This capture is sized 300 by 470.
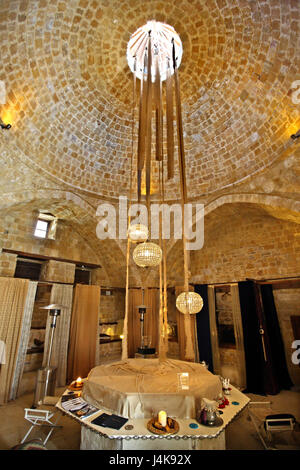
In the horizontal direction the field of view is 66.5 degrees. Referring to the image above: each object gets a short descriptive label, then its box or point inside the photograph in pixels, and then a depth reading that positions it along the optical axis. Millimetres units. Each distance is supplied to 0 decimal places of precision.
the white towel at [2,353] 5723
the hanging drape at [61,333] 6781
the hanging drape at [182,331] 8052
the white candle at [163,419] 2739
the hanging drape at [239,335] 7065
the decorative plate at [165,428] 2664
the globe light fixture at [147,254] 4180
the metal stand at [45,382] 5281
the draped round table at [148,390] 3105
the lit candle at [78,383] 4135
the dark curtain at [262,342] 6428
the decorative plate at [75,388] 4002
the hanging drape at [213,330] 7743
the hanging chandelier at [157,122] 3855
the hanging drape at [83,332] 7305
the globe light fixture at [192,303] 4074
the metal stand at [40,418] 3457
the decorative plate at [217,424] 2787
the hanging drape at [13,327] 5750
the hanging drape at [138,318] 8250
